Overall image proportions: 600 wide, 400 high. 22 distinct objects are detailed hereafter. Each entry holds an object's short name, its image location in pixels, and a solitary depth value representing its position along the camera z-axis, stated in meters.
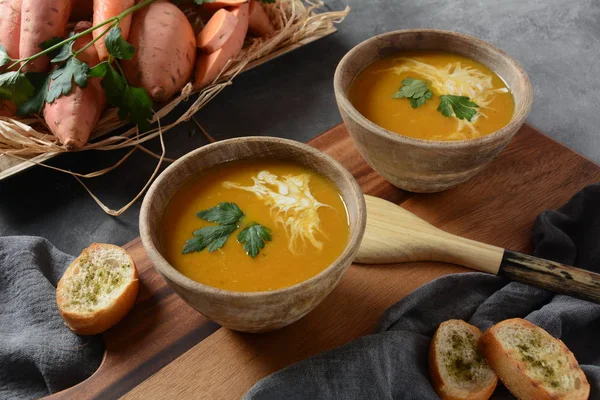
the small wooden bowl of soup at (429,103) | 0.70
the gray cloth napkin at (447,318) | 0.64
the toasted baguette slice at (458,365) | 0.64
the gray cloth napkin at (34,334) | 0.67
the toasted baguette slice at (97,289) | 0.67
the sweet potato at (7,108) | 0.86
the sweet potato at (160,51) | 0.88
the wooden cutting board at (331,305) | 0.65
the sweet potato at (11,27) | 0.89
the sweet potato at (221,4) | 0.93
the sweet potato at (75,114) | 0.83
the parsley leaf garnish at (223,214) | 0.66
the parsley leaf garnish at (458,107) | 0.74
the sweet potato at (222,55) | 0.91
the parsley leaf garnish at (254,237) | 0.64
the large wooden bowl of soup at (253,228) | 0.61
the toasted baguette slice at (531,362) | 0.63
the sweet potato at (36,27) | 0.87
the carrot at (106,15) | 0.88
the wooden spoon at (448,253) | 0.67
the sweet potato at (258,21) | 0.96
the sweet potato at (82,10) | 0.95
